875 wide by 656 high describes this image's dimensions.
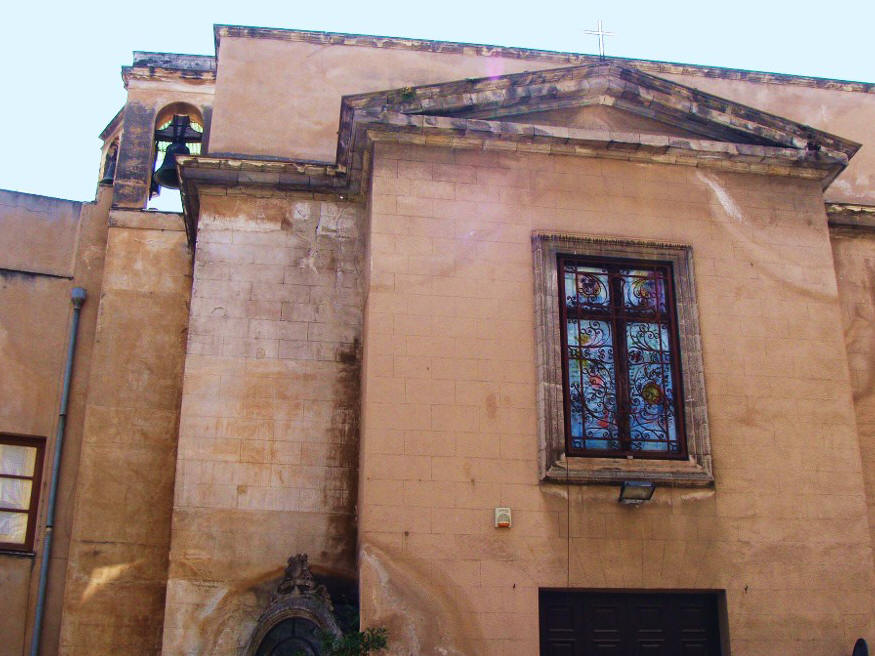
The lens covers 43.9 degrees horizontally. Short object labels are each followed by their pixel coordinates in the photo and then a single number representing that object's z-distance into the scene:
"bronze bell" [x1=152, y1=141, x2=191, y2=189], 14.77
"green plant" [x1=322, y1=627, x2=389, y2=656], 10.14
